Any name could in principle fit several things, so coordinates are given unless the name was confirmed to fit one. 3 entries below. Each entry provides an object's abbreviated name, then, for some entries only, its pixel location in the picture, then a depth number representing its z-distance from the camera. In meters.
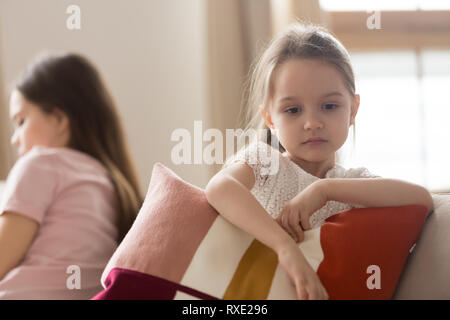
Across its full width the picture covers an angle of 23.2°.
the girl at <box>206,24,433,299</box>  1.30
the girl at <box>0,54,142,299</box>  1.53
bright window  2.48
